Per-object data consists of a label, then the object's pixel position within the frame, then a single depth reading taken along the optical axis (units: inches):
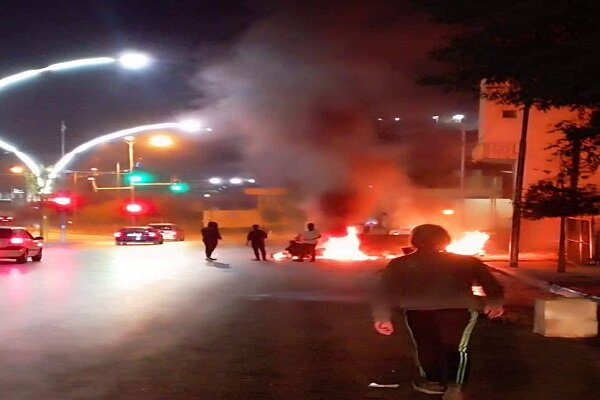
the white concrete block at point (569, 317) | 455.2
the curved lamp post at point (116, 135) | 1471.6
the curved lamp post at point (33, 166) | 1741.1
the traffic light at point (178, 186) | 2220.2
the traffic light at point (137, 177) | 2073.1
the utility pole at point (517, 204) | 1011.9
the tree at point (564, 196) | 901.8
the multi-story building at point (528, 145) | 1567.4
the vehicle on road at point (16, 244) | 1094.6
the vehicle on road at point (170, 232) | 2149.4
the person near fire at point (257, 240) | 1194.6
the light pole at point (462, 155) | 1862.0
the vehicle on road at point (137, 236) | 1809.8
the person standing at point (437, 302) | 247.6
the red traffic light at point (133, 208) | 2257.6
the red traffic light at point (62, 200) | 1857.0
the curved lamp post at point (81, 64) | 858.1
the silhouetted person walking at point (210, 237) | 1164.5
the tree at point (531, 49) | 466.3
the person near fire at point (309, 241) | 1187.9
